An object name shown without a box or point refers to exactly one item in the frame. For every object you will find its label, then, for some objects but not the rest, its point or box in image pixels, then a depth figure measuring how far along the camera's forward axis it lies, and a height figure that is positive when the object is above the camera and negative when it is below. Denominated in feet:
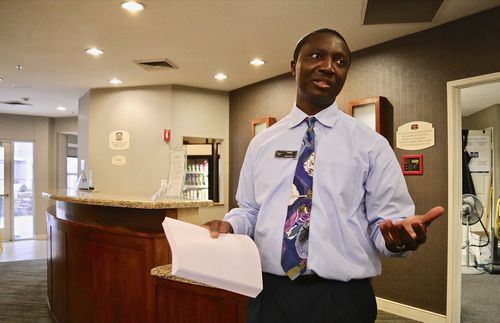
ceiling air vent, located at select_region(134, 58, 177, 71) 15.33 +4.13
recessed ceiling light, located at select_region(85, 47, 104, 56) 13.96 +4.16
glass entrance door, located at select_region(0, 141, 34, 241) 27.61 -1.77
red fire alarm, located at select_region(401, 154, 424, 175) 11.99 +0.03
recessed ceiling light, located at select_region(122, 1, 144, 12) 10.07 +4.19
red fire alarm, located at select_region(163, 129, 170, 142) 19.61 +1.53
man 3.09 -0.35
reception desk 7.06 -1.78
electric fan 17.34 -1.98
